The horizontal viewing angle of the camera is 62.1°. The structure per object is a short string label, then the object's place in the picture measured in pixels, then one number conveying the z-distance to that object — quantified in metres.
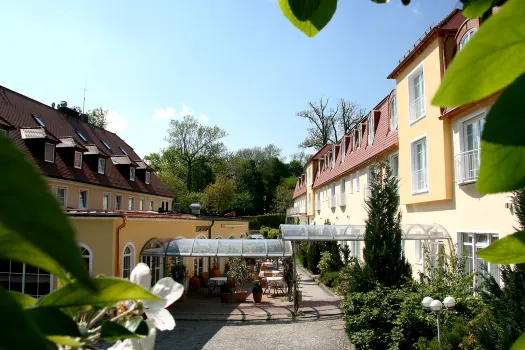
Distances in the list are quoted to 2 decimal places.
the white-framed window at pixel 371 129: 19.88
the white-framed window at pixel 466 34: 9.93
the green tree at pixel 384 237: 12.79
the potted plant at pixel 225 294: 18.30
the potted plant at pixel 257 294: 18.03
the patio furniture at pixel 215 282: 20.08
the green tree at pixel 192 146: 57.28
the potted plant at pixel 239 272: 19.48
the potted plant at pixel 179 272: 18.66
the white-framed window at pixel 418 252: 15.05
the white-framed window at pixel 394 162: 16.60
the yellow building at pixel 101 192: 14.41
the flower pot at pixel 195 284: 21.11
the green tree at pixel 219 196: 51.16
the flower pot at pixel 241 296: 18.70
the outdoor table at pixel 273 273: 24.45
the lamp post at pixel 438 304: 8.71
